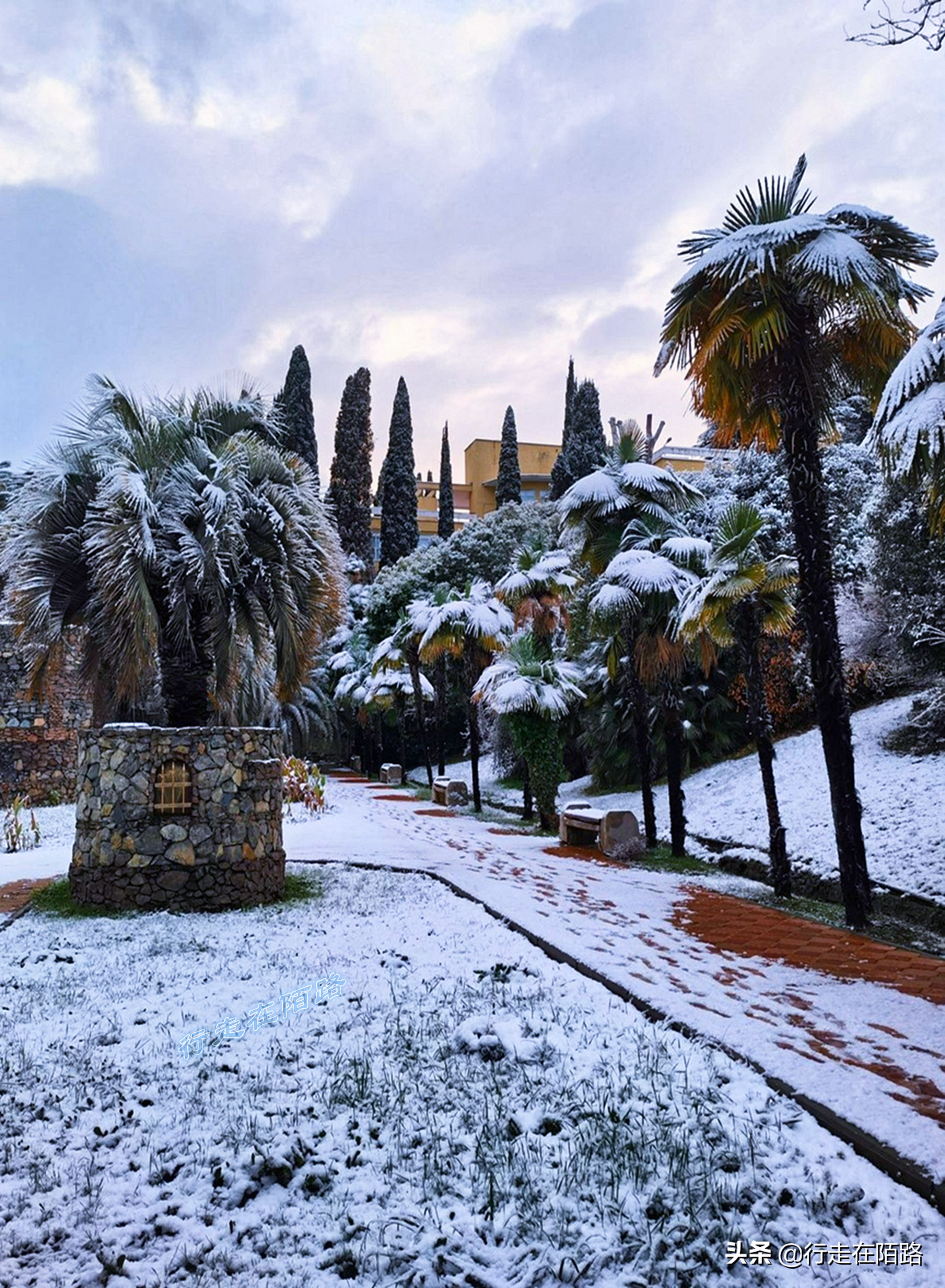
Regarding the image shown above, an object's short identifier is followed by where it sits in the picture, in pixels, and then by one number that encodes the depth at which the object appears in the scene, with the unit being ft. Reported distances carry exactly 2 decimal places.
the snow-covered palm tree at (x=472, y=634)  69.87
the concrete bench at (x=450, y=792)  75.72
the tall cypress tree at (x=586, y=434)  126.62
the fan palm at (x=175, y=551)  30.01
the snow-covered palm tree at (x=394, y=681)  96.58
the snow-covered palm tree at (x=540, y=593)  61.72
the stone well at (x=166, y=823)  28.40
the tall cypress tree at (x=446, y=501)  144.66
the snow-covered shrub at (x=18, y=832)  43.45
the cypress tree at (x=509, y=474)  149.18
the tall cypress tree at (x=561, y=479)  127.13
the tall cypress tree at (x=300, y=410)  124.06
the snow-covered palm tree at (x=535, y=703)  53.31
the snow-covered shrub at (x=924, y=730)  49.29
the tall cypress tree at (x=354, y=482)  137.90
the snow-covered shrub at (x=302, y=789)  58.70
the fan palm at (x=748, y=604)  36.37
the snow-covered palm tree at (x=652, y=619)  43.91
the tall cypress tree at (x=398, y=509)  137.18
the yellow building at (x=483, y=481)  187.32
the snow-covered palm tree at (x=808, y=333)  26.94
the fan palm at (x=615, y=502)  49.01
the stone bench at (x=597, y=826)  44.39
